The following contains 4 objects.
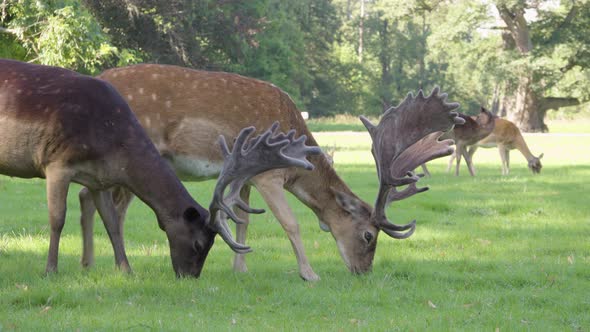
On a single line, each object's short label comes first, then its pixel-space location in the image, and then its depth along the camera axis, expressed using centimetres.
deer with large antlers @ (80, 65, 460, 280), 1683
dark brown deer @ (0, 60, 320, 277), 1507
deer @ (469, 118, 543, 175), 4653
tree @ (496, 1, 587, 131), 10006
